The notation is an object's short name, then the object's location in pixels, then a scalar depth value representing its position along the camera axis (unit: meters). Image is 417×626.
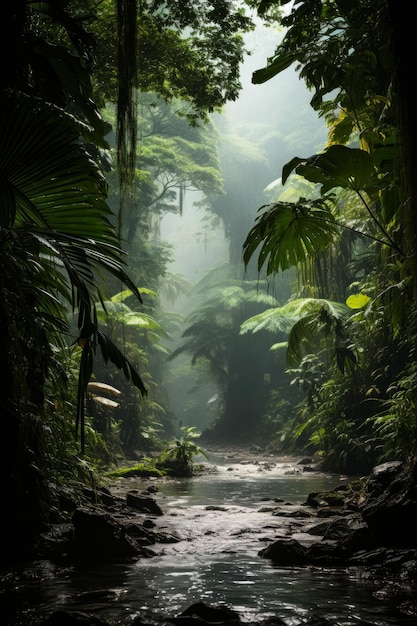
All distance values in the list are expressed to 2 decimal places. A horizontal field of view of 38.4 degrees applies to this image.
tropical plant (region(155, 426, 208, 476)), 11.33
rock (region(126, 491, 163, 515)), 6.15
